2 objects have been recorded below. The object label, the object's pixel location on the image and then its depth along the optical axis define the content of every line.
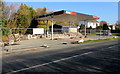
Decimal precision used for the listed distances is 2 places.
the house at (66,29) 23.09
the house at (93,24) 68.26
